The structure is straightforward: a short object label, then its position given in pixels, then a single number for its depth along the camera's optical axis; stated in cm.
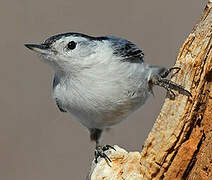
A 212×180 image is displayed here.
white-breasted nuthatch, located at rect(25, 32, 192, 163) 262
